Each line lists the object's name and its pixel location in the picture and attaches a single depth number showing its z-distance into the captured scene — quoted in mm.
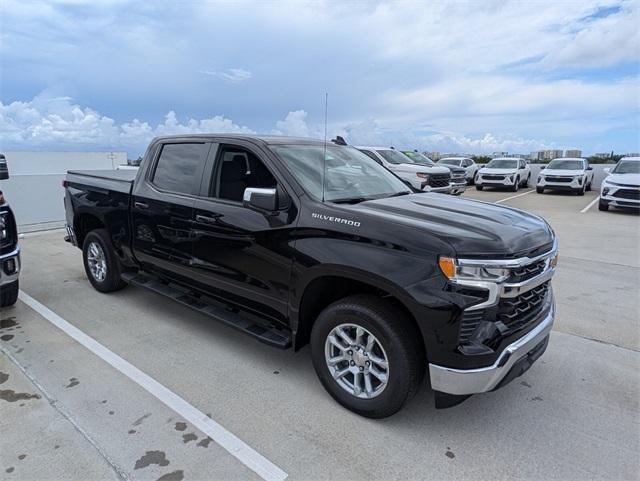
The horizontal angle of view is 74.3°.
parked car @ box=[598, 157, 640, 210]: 12830
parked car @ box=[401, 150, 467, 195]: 15065
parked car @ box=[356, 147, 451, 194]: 12391
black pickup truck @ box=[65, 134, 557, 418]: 2389
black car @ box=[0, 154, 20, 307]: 4195
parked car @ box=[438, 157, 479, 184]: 22519
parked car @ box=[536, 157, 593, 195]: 18250
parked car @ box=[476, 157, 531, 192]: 19891
